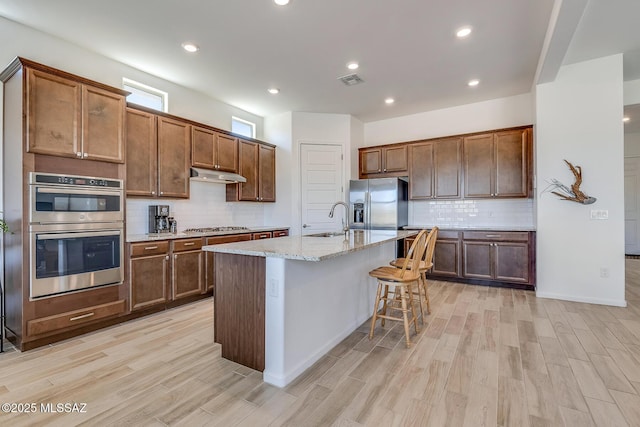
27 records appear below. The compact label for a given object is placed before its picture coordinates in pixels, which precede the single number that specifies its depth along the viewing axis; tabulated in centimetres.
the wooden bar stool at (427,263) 321
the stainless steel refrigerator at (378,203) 515
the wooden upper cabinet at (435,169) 507
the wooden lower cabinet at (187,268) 362
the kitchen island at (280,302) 206
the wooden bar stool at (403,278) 266
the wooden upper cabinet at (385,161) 551
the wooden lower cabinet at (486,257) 434
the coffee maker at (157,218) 392
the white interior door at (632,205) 711
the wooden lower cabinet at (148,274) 326
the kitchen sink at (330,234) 330
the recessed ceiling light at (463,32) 305
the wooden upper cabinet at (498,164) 458
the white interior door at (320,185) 554
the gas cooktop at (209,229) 426
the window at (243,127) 539
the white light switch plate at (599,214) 373
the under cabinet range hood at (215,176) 415
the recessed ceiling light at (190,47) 329
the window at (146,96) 389
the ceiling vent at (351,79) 411
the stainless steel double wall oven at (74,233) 263
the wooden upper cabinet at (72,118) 262
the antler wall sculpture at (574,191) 377
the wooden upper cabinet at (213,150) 422
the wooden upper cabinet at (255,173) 494
